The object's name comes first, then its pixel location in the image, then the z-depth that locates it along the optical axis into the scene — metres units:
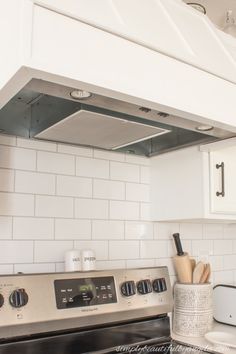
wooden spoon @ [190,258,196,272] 1.85
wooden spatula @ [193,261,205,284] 1.77
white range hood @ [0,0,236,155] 0.88
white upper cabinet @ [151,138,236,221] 1.66
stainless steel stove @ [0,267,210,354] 1.18
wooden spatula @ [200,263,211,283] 1.77
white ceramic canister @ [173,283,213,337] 1.69
